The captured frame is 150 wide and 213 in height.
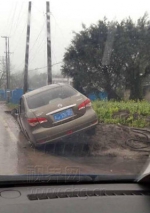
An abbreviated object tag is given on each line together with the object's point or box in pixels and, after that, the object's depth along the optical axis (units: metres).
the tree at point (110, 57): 26.23
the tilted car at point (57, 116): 7.98
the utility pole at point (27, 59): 22.14
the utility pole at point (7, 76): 37.06
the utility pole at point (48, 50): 20.09
